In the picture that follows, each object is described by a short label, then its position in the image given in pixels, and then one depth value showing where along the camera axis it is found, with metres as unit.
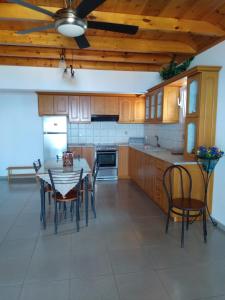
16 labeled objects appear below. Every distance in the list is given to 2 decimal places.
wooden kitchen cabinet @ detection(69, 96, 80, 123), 5.43
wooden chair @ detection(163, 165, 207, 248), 2.57
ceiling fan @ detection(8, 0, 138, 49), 1.80
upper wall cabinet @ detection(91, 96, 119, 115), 5.53
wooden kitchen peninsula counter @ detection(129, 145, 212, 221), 3.10
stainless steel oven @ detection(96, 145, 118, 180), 5.43
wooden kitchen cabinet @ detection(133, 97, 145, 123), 5.69
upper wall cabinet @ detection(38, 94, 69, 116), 5.33
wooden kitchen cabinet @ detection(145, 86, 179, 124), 4.05
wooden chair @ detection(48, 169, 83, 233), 2.83
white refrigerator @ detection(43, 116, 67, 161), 5.33
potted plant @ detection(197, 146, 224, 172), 2.74
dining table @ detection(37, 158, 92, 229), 2.88
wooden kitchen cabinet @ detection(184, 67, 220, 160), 2.93
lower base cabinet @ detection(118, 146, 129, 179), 5.62
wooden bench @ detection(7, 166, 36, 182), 5.47
